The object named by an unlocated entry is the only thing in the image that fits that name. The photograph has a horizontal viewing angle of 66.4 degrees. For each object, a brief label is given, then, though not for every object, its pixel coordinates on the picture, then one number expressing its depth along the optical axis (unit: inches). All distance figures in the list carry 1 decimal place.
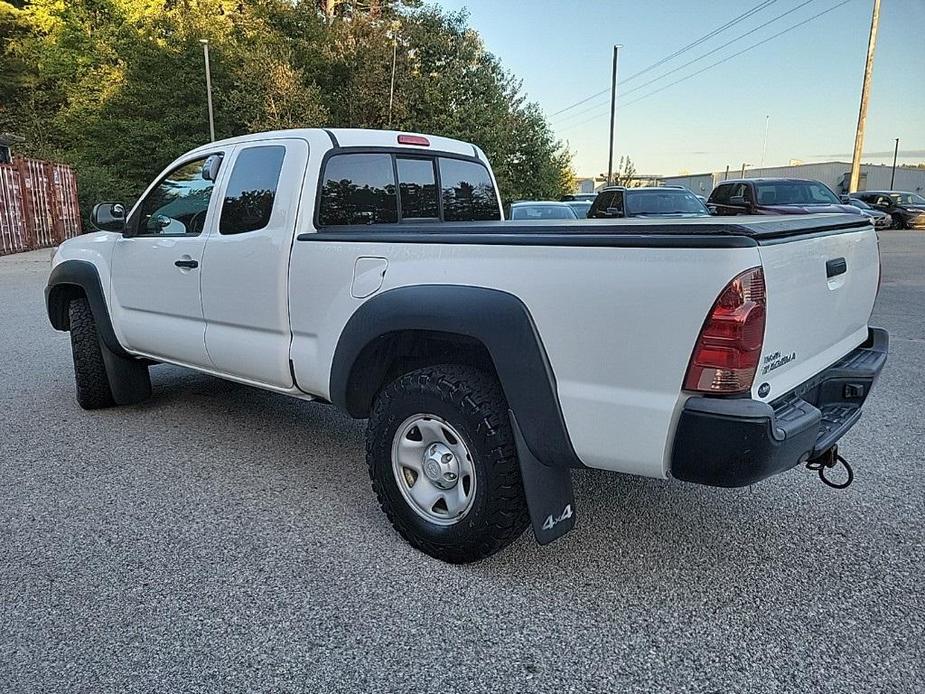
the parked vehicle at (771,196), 566.3
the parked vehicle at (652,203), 499.8
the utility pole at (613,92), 1268.5
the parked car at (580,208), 615.6
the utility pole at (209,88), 1114.5
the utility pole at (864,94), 891.4
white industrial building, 2284.7
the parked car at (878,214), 939.3
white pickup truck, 87.9
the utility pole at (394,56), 1306.6
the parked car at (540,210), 529.5
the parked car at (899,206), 1113.4
